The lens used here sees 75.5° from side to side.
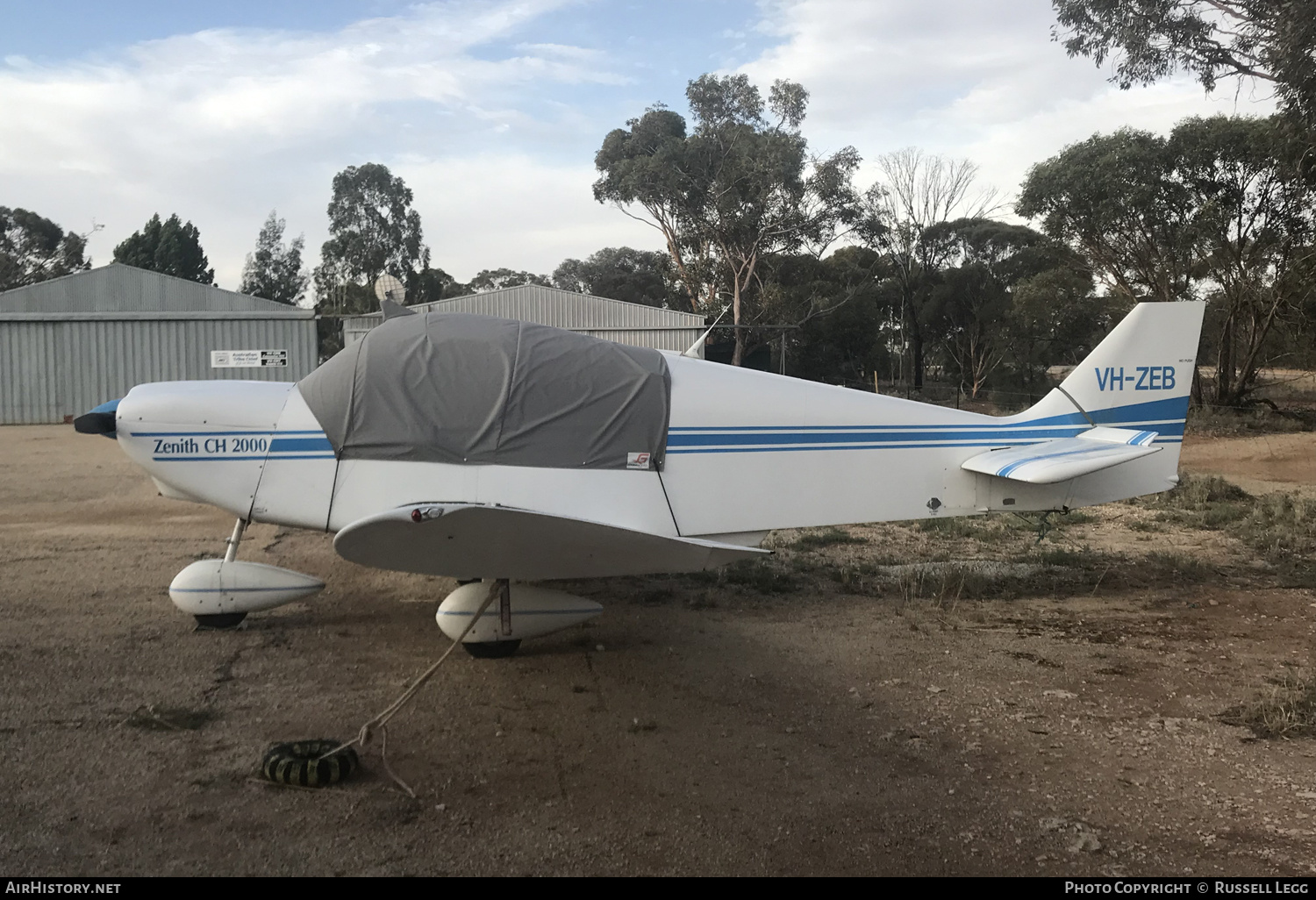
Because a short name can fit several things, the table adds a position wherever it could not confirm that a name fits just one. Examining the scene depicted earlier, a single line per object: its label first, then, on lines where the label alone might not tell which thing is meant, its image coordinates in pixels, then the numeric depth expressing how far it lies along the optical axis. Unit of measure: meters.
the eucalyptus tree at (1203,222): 23.92
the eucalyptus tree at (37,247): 48.72
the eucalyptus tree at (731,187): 34.53
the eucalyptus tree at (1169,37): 16.75
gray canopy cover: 5.21
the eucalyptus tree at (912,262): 37.31
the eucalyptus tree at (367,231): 49.56
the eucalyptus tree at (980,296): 37.94
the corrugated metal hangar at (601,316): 25.98
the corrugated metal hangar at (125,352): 22.22
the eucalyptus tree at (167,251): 48.84
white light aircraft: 5.17
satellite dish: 6.63
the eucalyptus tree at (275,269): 52.66
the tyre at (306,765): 3.47
